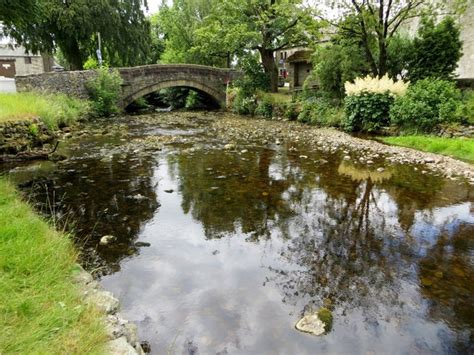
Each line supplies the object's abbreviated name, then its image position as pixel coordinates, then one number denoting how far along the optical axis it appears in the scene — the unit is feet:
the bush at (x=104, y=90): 64.54
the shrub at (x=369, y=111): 40.88
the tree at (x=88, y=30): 67.10
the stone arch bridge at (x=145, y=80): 57.36
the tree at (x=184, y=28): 105.81
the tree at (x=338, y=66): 49.88
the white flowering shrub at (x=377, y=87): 40.24
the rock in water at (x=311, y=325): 9.97
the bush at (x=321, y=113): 48.73
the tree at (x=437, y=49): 46.75
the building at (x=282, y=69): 105.40
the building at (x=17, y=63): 127.85
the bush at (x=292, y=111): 57.77
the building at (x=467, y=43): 57.72
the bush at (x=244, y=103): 69.62
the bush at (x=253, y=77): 73.15
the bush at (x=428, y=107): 34.83
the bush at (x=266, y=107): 64.64
